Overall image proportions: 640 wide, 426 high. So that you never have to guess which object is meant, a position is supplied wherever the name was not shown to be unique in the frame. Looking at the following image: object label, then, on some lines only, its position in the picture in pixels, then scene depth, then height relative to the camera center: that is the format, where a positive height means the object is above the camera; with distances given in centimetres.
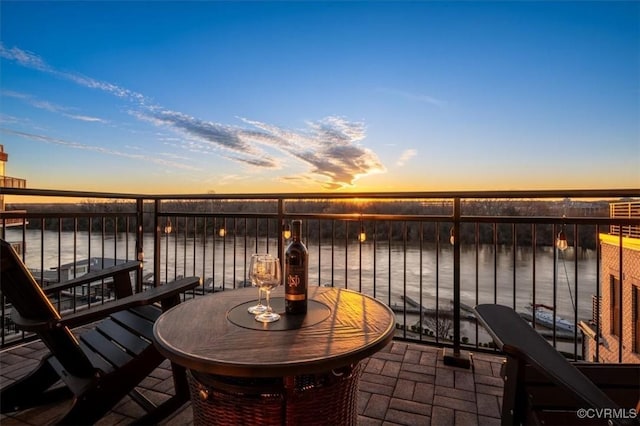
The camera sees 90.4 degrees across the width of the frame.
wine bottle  123 -24
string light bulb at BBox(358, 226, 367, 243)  275 -19
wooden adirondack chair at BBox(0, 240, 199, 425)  127 -70
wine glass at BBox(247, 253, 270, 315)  125 -24
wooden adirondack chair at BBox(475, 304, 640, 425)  82 -55
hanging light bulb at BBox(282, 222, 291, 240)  308 -16
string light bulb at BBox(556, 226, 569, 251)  217 -18
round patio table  91 -42
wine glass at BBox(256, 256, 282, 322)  123 -24
